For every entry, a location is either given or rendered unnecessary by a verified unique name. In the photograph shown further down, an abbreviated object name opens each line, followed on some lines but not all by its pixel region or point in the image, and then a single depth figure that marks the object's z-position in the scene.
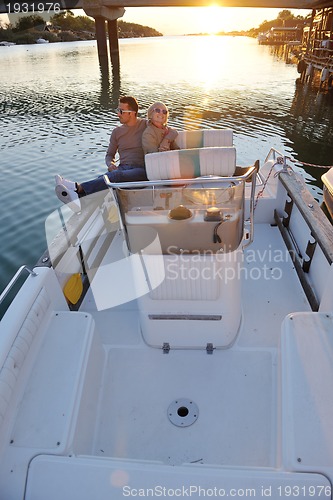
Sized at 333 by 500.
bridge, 28.22
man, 4.50
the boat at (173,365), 1.98
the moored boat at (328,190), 7.08
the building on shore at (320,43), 23.38
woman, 4.41
